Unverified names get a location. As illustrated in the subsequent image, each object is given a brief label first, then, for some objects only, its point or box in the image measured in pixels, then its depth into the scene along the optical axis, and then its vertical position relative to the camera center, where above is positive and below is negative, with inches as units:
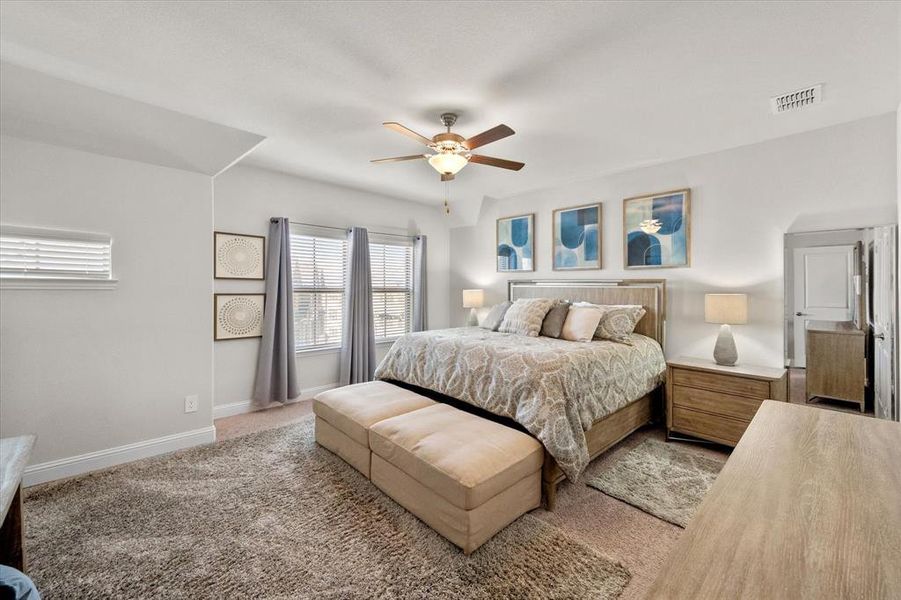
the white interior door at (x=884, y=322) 100.3 -6.5
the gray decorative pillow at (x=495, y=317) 165.9 -7.2
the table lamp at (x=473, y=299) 207.3 +0.8
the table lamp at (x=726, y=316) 123.6 -5.4
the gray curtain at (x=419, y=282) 217.5 +10.7
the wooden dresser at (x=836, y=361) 111.0 -18.6
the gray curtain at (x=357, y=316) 185.6 -7.4
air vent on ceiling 96.5 +51.8
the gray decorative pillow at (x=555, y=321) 143.5 -7.9
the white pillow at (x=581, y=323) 136.1 -8.4
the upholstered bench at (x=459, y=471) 74.0 -35.4
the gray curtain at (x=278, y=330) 160.6 -12.0
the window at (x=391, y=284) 206.1 +9.2
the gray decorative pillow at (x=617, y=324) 136.8 -9.1
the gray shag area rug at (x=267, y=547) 66.9 -48.6
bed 91.4 -22.8
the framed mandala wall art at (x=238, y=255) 151.9 +18.9
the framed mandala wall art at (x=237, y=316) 152.6 -5.6
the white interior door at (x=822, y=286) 113.0 +3.8
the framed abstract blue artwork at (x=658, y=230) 146.3 +27.5
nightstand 112.7 -29.6
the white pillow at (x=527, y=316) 146.7 -6.3
